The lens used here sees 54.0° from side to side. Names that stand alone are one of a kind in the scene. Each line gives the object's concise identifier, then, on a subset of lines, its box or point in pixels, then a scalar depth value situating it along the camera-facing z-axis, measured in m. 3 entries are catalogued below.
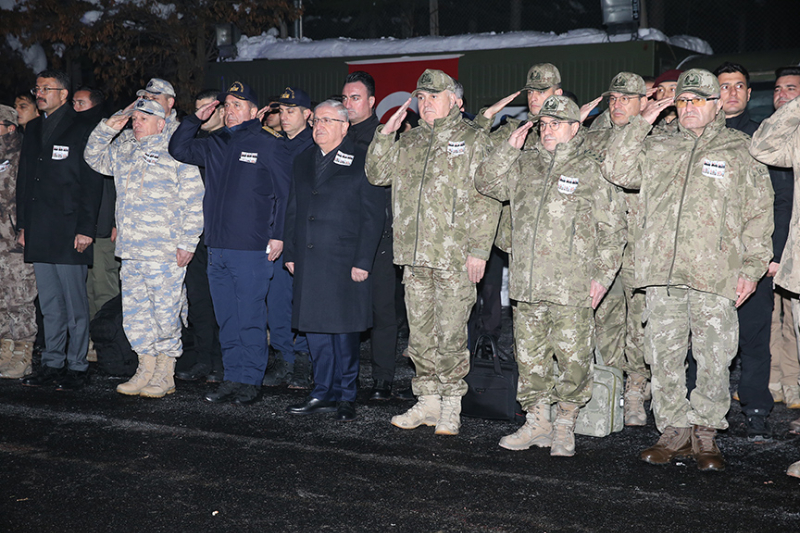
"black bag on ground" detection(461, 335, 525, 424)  5.20
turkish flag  10.10
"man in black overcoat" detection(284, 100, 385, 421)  5.39
